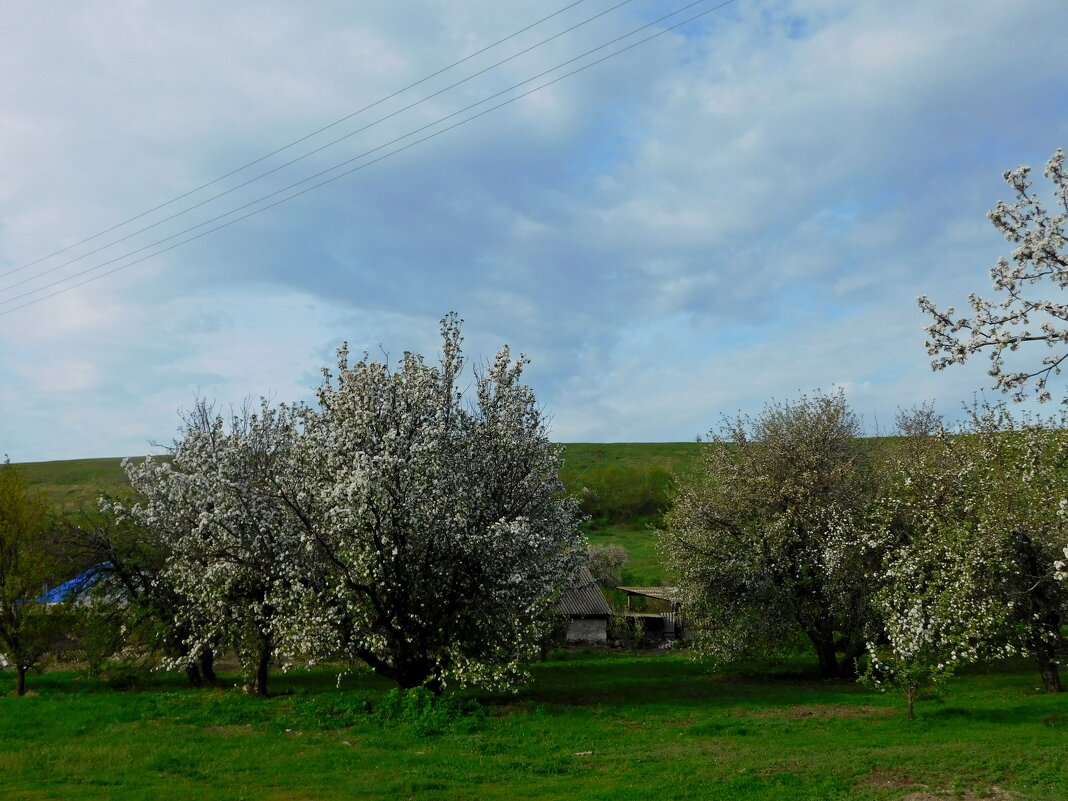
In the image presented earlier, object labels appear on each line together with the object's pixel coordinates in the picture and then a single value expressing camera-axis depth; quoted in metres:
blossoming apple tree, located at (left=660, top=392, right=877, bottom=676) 31.20
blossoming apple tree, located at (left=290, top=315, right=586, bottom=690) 24.23
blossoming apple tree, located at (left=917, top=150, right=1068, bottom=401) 11.57
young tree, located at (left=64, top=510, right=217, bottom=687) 30.98
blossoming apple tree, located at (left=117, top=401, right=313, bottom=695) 24.91
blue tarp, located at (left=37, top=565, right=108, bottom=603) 32.25
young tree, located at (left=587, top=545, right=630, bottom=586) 68.38
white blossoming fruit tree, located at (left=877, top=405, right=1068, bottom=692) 21.00
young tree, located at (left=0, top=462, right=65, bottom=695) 29.59
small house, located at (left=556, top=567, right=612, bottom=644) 58.85
